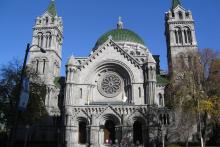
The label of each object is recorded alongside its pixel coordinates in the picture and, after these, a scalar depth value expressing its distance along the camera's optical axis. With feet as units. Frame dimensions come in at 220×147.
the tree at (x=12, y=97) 122.42
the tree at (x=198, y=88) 107.96
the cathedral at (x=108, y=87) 140.87
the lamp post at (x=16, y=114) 52.46
